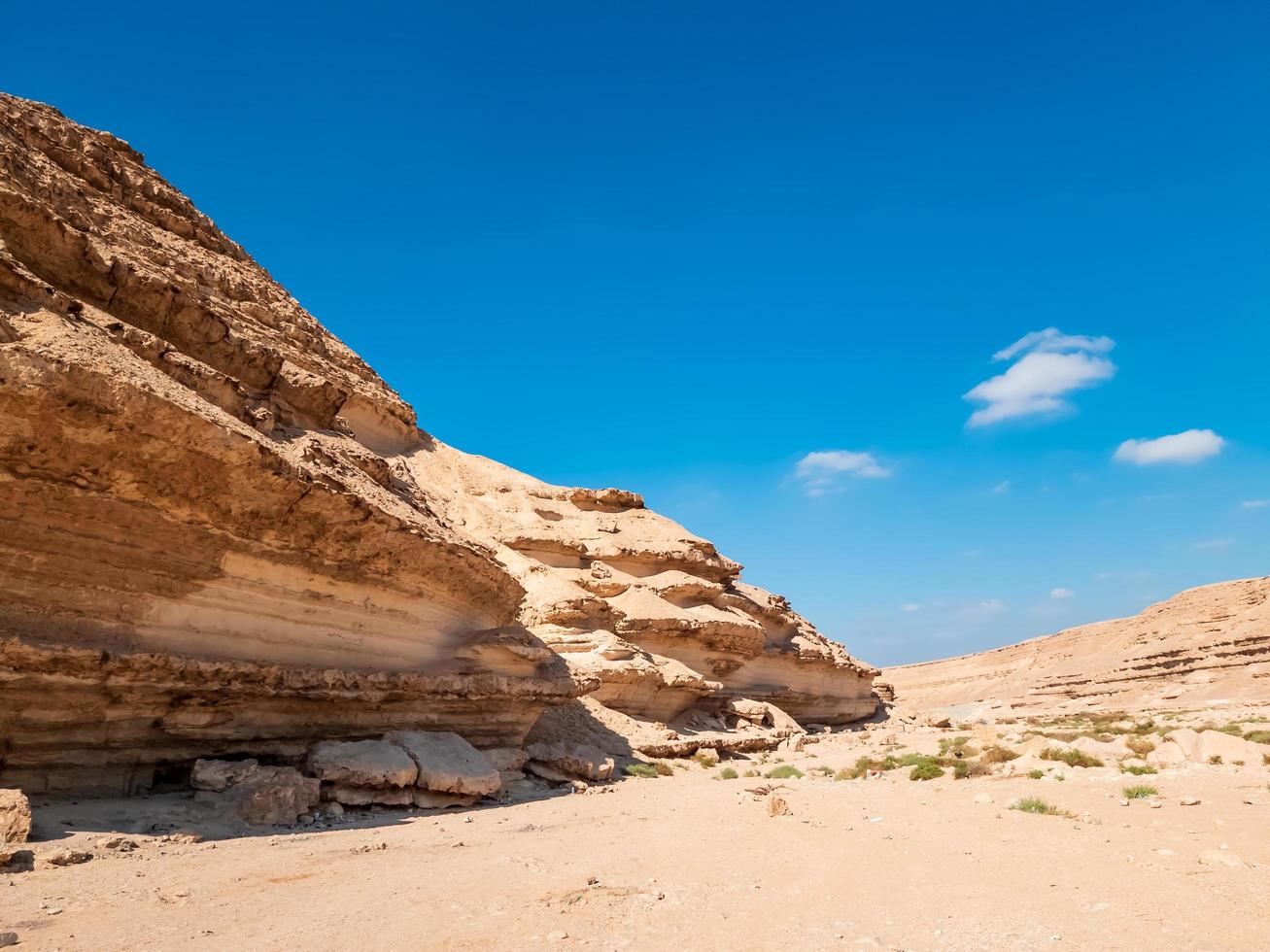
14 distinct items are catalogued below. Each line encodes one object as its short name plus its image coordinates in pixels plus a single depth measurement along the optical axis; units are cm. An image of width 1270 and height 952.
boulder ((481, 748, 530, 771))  1327
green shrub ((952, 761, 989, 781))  1319
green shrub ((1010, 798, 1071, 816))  938
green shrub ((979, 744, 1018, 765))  1480
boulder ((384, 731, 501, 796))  1057
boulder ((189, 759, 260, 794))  879
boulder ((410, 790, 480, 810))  1040
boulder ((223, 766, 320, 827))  844
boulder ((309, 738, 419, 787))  962
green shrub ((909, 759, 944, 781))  1341
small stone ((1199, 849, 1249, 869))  655
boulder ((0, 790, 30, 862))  611
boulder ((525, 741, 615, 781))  1418
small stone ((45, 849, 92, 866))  613
